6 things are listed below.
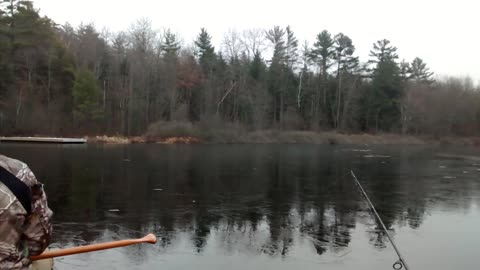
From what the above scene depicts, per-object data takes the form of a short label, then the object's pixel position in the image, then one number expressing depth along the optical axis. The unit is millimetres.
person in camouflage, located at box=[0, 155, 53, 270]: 2244
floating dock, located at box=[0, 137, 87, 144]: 36906
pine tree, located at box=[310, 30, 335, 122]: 60469
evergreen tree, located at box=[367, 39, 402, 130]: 60094
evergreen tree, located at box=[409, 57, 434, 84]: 65456
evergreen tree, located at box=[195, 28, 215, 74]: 56594
